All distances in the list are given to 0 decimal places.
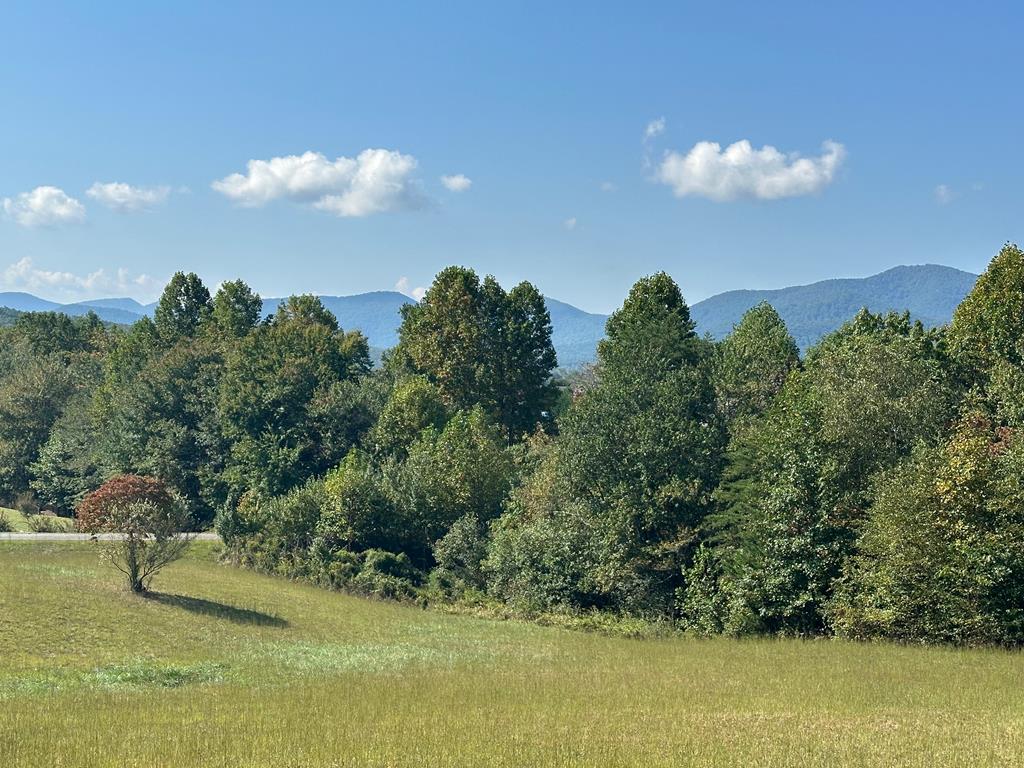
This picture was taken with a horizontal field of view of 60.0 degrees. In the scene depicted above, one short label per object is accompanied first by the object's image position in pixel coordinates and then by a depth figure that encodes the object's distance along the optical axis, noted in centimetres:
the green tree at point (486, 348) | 7938
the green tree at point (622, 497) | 4875
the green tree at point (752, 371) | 5762
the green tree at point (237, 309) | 10050
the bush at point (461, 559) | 5696
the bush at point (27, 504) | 7784
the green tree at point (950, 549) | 3525
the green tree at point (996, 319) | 4628
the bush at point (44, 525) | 6538
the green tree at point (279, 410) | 7538
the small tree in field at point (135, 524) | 4250
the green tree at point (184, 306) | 10900
